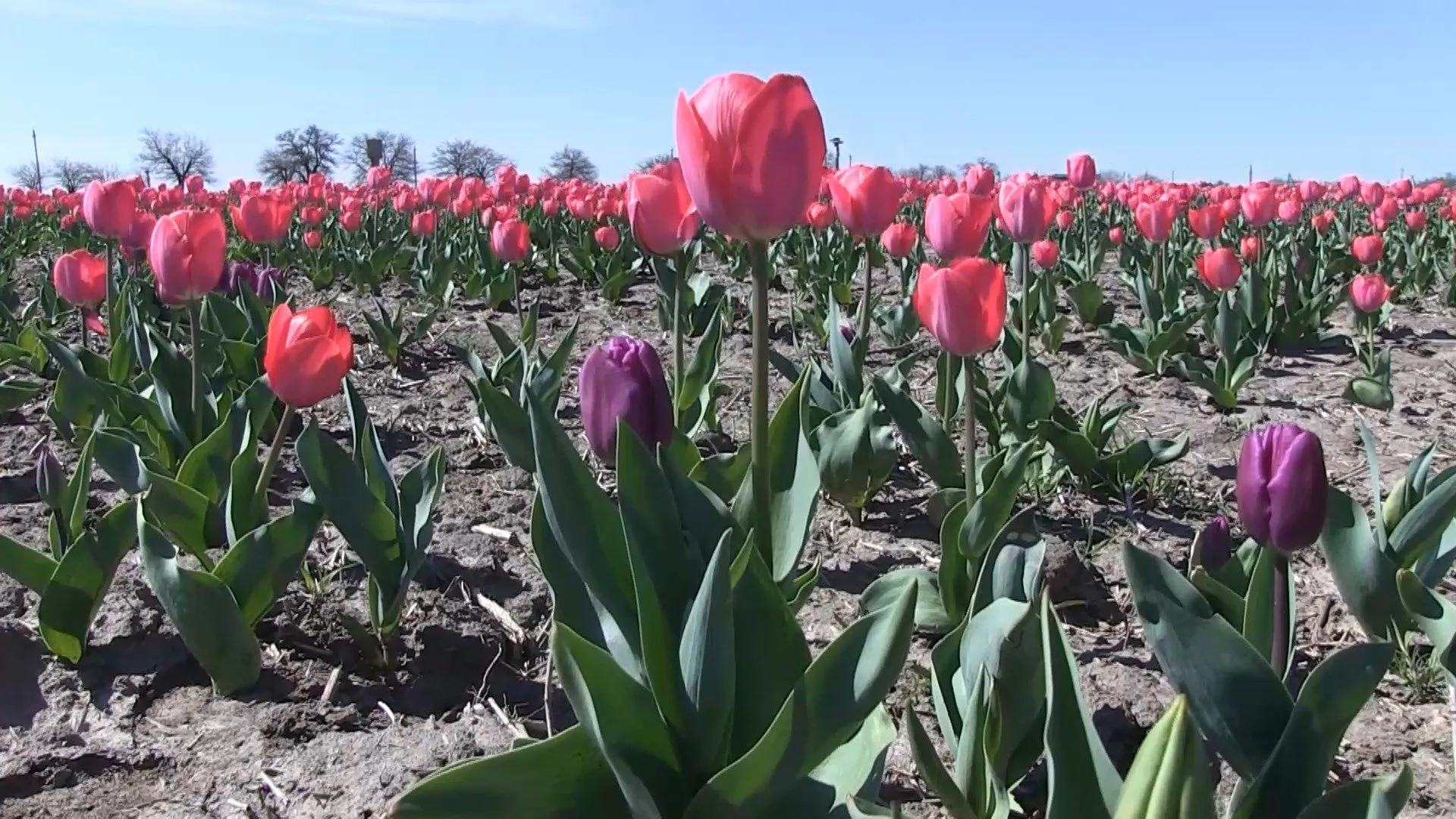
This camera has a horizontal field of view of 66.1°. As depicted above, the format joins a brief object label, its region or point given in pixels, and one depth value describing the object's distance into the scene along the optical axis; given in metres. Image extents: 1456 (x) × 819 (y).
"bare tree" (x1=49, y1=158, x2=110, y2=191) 56.16
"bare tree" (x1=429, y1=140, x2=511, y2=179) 53.84
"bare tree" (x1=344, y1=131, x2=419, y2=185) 54.12
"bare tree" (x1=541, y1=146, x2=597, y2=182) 49.12
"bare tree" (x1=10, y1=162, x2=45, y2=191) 58.27
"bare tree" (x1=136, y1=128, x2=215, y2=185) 57.28
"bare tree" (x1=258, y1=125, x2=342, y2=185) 51.06
